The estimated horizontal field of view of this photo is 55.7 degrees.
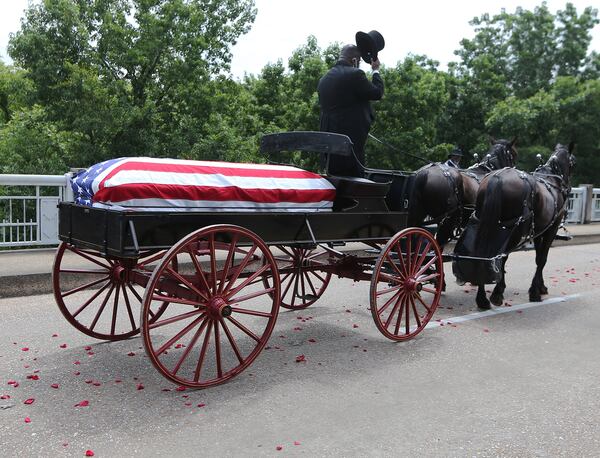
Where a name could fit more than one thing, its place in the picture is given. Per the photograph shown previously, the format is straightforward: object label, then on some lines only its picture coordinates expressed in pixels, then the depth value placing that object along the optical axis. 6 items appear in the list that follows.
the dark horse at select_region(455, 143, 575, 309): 6.49
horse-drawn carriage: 3.85
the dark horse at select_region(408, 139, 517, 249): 6.82
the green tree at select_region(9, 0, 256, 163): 14.97
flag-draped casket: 3.80
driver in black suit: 5.34
